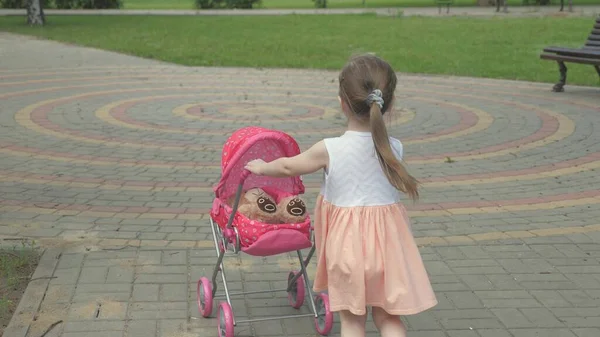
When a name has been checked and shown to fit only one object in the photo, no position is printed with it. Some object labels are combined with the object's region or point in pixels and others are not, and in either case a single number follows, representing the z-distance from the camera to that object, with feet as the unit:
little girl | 12.60
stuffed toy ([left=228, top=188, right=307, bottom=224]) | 14.64
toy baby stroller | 14.37
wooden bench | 43.98
